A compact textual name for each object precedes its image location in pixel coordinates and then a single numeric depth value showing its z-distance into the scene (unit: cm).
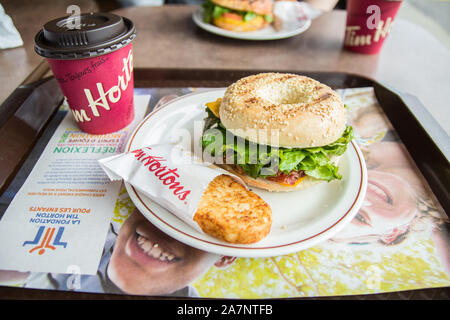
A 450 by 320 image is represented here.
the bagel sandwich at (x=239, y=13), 57
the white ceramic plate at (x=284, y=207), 25
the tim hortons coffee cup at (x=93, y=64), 30
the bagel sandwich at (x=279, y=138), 30
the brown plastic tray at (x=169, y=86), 24
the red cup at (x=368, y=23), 47
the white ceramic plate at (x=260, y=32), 55
